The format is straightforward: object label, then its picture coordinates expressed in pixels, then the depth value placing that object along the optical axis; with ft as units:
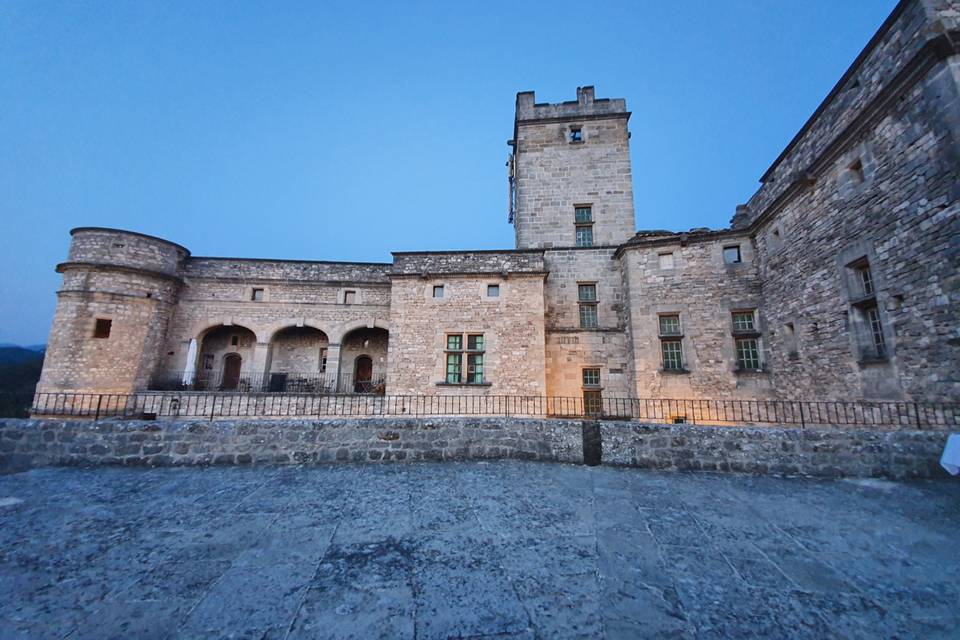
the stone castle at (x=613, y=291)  21.81
